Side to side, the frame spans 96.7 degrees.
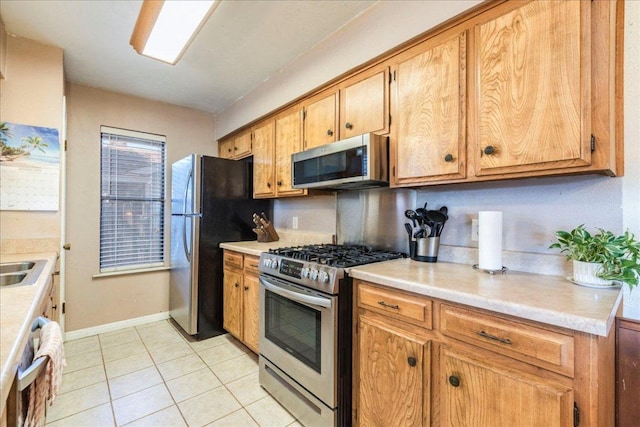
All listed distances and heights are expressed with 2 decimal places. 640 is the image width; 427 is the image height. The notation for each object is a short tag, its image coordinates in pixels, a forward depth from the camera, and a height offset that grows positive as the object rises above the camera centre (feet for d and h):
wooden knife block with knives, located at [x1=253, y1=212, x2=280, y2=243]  9.48 -0.54
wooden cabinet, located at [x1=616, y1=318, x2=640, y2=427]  3.72 -2.08
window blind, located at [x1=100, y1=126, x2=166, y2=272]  10.08 +0.49
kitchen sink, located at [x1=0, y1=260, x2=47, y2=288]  4.59 -1.10
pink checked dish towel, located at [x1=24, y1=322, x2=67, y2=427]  2.58 -1.56
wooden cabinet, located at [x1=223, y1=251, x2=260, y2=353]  7.75 -2.48
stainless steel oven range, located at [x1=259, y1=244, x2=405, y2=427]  5.00 -2.27
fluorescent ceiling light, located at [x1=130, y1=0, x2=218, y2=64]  5.34 +3.87
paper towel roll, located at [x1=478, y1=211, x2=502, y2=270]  4.57 -0.39
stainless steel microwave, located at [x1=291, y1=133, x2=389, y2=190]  5.59 +1.09
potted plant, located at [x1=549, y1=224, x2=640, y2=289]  3.47 -0.52
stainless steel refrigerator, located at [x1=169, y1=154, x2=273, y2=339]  9.11 -0.49
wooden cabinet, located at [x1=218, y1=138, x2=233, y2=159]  11.71 +2.77
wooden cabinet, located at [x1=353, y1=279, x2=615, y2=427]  2.87 -1.88
